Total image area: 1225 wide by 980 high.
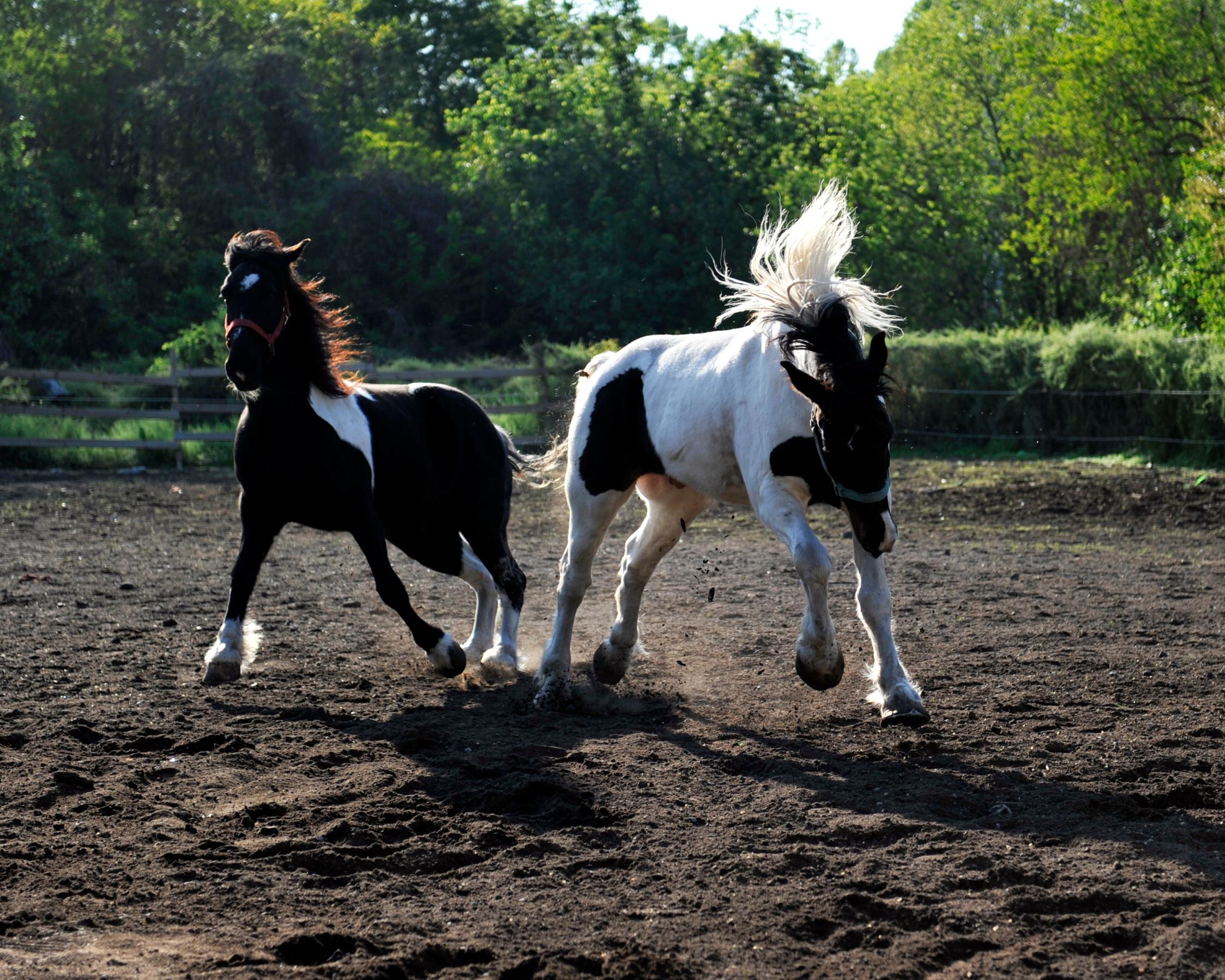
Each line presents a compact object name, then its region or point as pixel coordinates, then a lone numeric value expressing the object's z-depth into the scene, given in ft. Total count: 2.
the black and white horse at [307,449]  40.47
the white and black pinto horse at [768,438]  32.53
